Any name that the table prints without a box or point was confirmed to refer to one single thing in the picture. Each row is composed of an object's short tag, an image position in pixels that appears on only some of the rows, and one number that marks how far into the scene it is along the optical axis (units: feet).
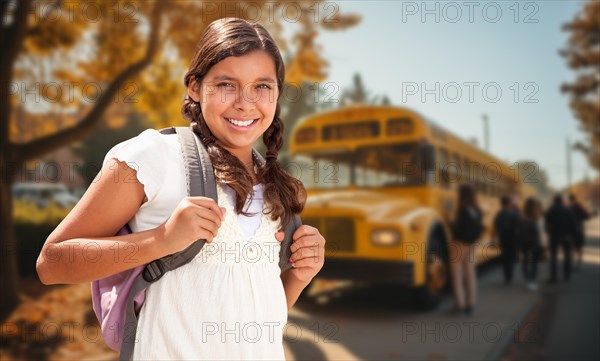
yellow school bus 20.74
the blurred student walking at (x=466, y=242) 21.98
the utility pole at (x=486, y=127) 99.32
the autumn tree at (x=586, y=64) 60.49
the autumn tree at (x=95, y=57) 22.07
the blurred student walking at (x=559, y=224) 29.84
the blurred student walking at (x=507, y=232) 30.83
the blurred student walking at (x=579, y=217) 33.73
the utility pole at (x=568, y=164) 123.34
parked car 73.61
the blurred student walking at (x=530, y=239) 29.60
